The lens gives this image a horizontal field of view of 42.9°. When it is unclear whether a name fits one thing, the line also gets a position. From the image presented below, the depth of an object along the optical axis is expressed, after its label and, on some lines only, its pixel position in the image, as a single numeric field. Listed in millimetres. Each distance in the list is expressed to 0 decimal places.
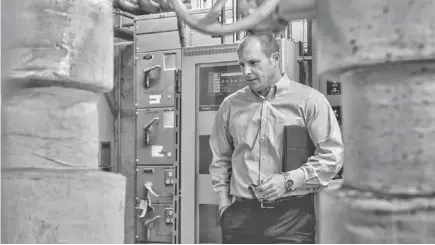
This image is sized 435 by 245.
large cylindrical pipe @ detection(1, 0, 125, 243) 1290
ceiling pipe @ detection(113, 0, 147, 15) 5402
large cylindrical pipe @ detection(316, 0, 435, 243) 983
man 2727
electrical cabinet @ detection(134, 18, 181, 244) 4645
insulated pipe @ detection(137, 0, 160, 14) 5445
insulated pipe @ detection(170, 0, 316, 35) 1087
